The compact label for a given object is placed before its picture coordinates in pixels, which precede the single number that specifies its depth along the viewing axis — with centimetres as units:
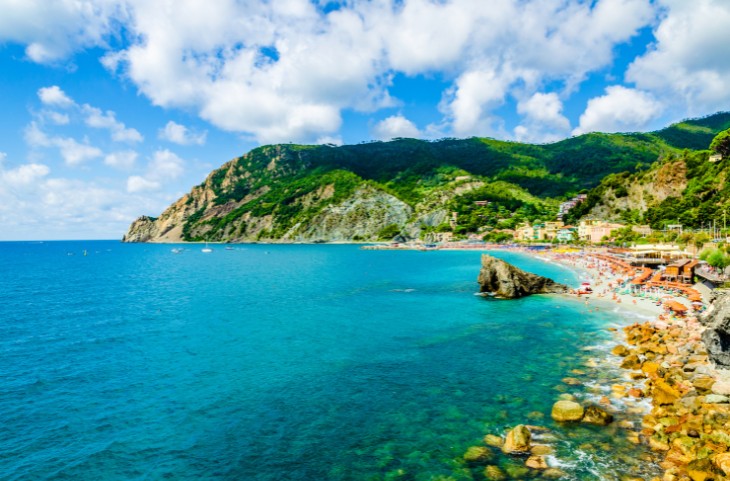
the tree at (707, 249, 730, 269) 4859
